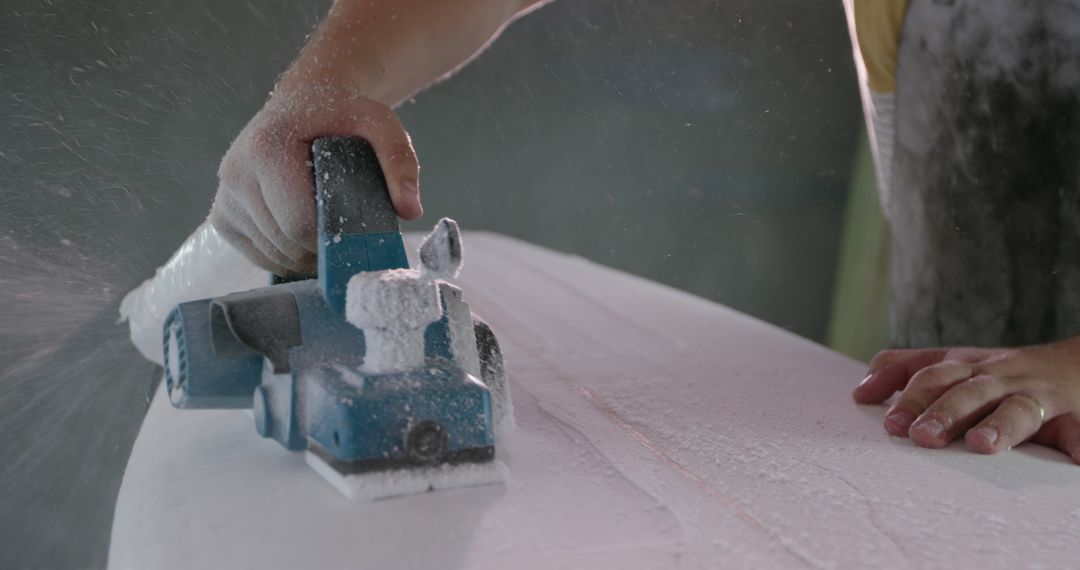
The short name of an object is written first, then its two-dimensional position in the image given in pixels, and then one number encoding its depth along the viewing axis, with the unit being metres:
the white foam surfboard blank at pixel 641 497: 0.63
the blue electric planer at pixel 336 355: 0.71
